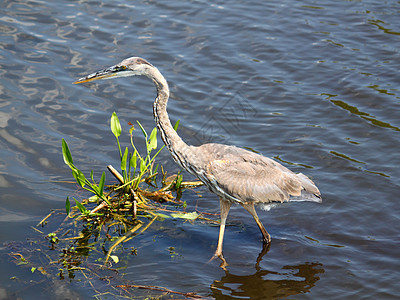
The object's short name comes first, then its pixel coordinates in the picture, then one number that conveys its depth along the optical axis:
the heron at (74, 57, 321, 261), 13.09
